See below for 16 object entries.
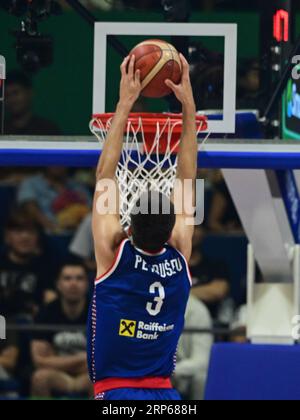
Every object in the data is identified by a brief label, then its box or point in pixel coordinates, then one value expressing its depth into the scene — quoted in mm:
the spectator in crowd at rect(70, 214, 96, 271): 18684
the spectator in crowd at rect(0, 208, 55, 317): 18222
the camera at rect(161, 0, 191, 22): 13374
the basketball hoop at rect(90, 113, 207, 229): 11445
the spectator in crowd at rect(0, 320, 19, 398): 17485
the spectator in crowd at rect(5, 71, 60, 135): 18470
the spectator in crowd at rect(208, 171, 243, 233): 19508
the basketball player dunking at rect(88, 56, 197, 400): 9898
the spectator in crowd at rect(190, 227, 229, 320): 17803
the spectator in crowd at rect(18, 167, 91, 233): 19436
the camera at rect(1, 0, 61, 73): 13294
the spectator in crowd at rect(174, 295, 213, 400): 16574
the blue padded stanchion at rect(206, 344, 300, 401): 13525
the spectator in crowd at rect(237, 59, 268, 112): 14161
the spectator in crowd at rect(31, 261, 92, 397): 17095
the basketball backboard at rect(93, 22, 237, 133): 12384
